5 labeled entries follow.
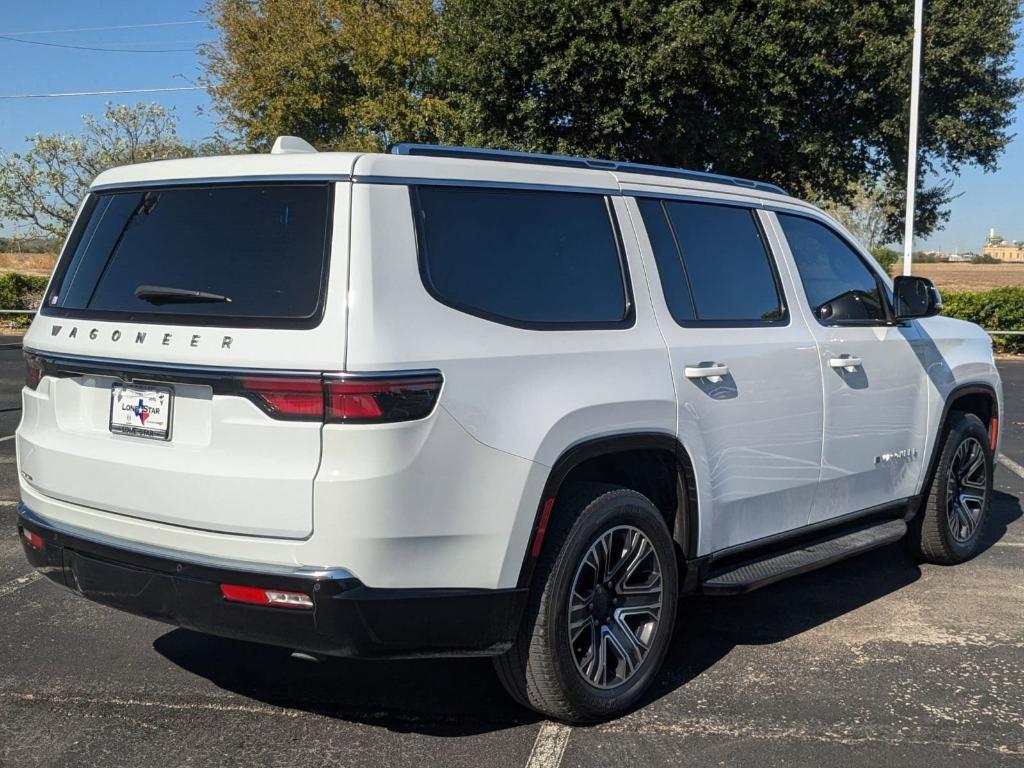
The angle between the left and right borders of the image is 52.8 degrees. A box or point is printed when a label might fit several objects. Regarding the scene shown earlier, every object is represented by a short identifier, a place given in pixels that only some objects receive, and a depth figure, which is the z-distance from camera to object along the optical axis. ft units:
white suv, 9.98
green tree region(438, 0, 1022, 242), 59.11
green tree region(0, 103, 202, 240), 114.73
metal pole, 55.68
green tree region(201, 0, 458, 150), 82.99
